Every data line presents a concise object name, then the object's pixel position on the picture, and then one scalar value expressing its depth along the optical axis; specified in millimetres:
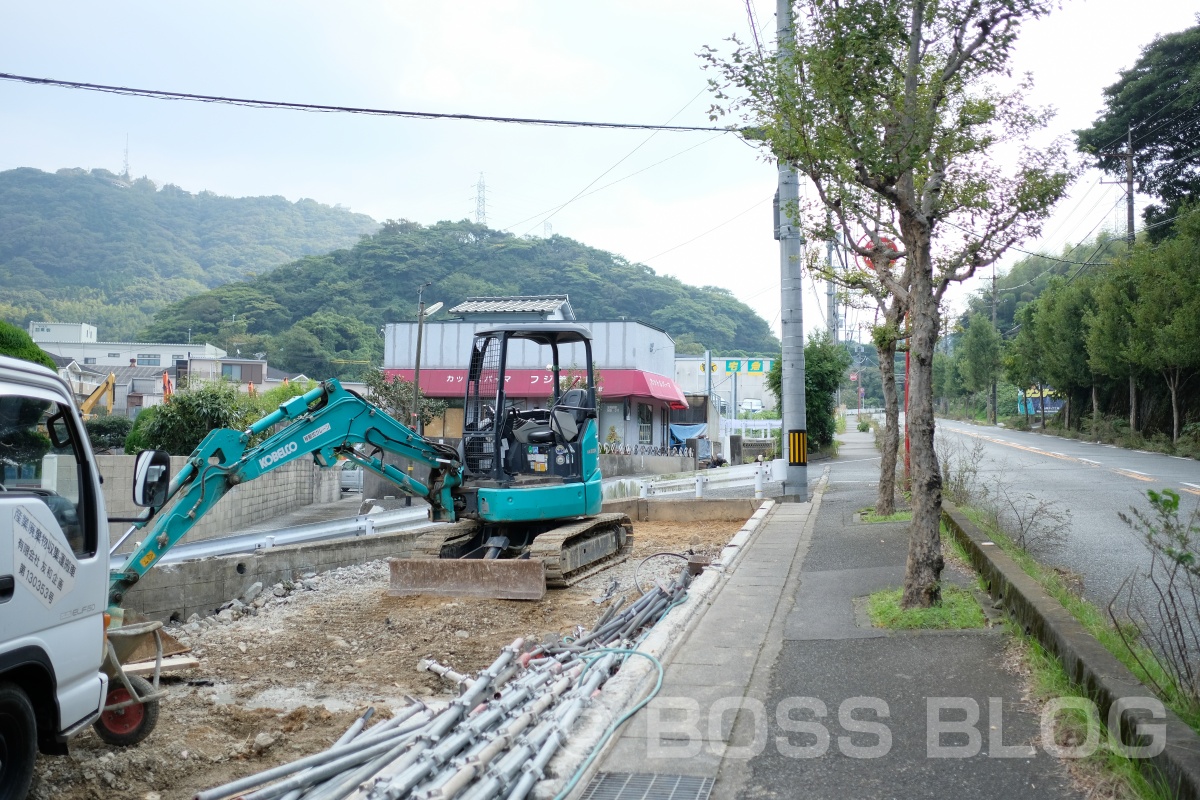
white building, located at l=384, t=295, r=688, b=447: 42281
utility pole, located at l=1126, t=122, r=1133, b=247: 36388
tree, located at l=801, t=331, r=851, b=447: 38844
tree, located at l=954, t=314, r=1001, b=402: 68438
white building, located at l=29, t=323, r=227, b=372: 77500
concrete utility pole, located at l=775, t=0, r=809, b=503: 18125
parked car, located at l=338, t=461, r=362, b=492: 31266
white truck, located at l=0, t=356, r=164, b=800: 4348
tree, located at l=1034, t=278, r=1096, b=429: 44656
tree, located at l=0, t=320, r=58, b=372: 14602
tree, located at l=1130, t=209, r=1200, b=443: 29234
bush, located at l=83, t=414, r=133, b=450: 32375
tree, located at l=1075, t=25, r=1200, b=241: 34844
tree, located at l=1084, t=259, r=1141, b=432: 37062
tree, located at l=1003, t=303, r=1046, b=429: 53188
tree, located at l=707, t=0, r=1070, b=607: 7883
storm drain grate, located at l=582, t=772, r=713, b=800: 4402
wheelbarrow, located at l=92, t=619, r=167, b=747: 5793
